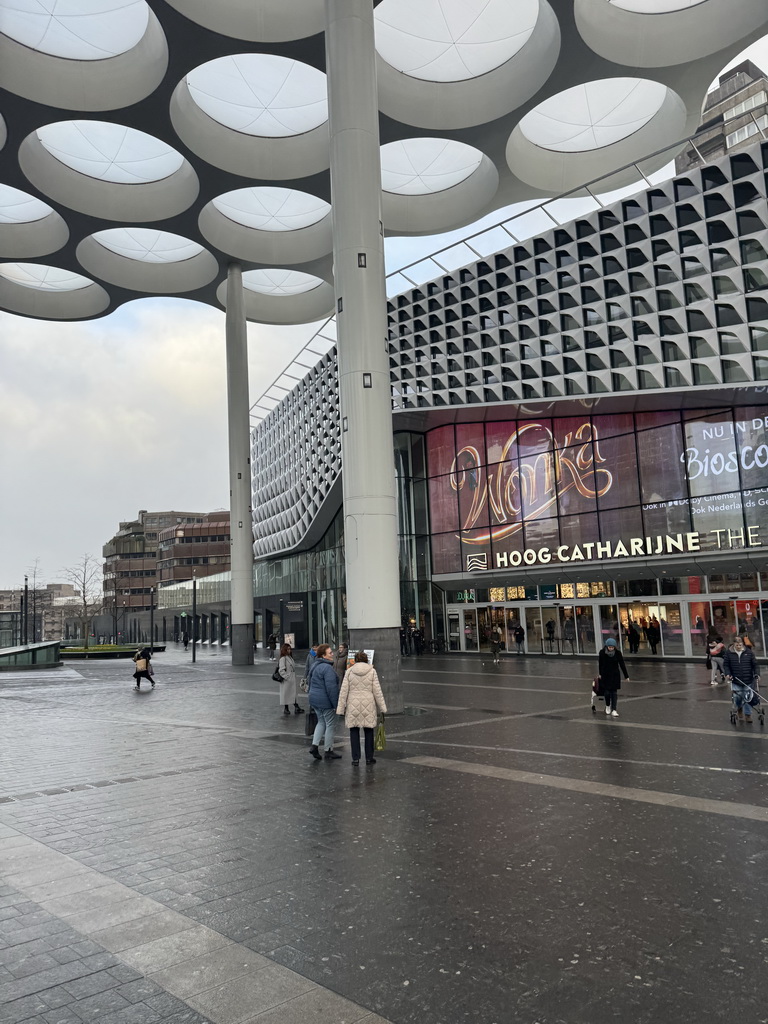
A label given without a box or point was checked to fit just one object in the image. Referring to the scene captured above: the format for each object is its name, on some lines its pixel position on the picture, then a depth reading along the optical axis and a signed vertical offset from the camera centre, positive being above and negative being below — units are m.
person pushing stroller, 13.16 -1.52
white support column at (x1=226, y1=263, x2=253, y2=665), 36.62 +5.58
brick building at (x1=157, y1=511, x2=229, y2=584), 127.75 +10.09
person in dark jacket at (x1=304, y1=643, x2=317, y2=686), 11.25 -0.88
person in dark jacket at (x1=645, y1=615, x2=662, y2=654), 31.03 -1.80
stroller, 12.95 -1.95
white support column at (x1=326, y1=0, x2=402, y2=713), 16.31 +5.75
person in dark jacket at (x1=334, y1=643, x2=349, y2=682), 16.34 -1.23
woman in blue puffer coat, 10.87 -1.37
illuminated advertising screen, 28.47 +4.55
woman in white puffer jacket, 10.38 -1.36
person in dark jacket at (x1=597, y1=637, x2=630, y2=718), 14.76 -1.64
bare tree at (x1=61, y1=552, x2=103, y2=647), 58.89 +0.90
